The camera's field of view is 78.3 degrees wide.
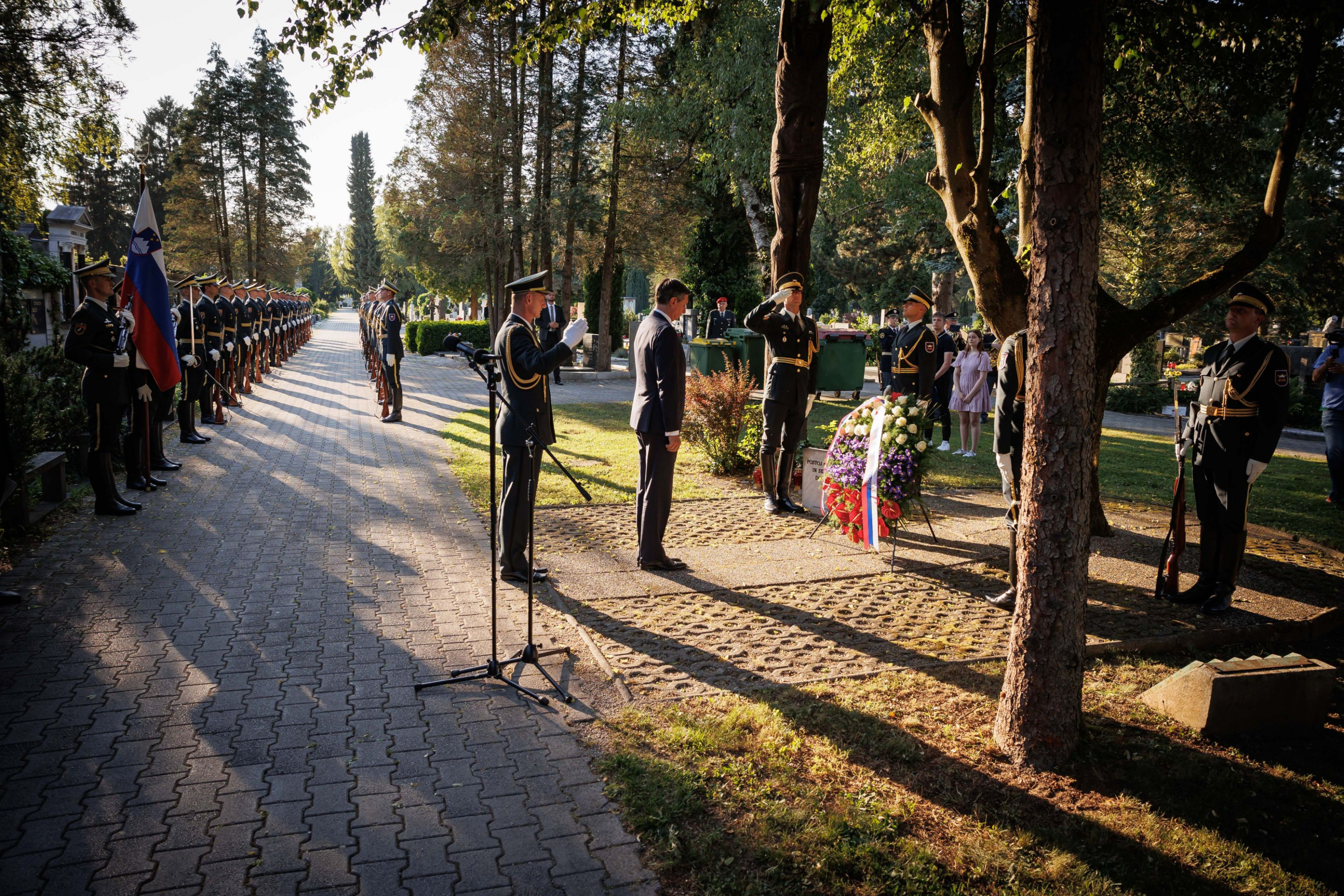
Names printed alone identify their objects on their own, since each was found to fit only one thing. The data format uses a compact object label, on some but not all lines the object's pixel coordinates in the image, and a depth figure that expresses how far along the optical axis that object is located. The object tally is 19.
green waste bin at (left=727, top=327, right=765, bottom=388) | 21.82
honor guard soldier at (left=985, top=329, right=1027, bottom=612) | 5.74
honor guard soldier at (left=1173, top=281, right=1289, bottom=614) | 5.91
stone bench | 7.24
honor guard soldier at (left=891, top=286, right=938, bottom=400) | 12.26
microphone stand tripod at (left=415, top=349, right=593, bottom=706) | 4.53
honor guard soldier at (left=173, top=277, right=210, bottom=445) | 12.62
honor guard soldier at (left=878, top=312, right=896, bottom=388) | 20.36
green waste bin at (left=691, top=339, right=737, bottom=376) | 21.53
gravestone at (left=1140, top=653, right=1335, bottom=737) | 4.31
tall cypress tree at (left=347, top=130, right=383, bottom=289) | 93.00
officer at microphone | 6.04
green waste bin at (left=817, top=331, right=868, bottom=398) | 20.66
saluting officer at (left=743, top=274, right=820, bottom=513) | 8.66
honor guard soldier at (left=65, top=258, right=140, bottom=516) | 8.13
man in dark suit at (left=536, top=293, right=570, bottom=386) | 17.17
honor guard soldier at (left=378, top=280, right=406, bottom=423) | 15.46
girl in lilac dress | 12.89
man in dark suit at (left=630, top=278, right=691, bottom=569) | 6.63
